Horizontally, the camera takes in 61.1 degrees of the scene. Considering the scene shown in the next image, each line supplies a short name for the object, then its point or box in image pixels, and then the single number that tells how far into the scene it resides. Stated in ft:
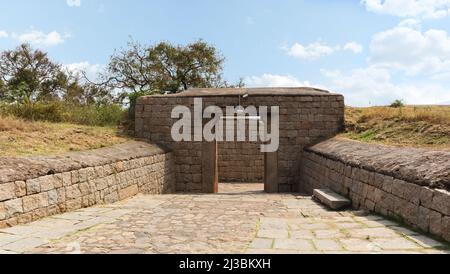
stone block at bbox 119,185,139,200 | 28.33
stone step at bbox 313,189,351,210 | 23.49
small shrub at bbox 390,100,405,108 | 52.74
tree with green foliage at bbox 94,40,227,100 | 82.12
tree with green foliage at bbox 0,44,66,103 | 89.04
